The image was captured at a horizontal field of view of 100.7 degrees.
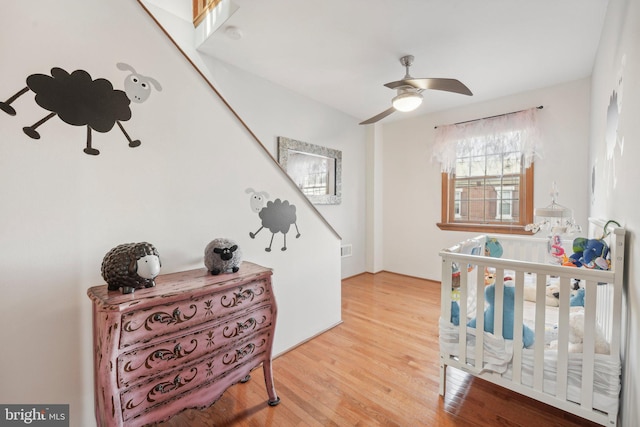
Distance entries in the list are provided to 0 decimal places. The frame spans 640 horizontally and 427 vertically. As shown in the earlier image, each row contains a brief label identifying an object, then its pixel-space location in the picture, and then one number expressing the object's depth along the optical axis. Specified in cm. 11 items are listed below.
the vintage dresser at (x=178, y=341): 96
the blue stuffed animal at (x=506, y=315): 136
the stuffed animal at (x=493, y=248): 245
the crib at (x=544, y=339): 114
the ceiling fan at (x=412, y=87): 201
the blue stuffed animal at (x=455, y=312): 157
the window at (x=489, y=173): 307
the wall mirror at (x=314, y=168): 311
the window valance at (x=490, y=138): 298
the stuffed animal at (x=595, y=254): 129
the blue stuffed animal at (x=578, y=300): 172
